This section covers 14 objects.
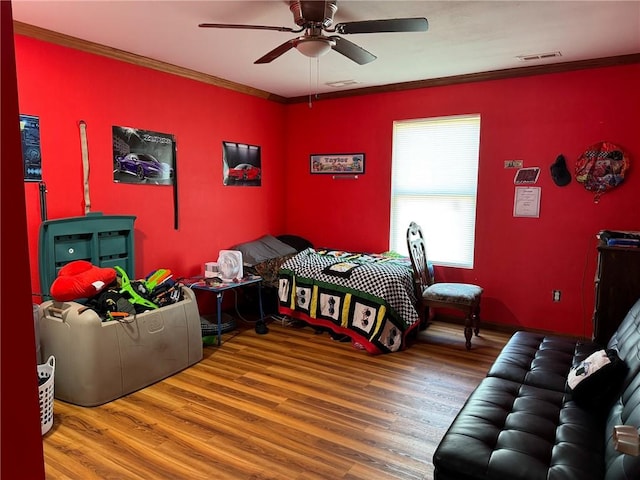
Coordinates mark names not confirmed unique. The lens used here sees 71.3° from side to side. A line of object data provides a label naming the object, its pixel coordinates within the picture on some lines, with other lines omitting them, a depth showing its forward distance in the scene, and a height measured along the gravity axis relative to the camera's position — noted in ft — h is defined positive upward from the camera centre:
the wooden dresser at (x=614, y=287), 10.44 -2.25
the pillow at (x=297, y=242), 18.03 -2.23
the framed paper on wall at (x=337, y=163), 17.16 +0.97
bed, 12.67 -3.26
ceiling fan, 8.07 +2.95
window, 15.07 +0.17
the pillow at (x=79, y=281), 9.78 -2.15
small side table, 13.01 -2.98
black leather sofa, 5.39 -3.34
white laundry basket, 8.34 -3.96
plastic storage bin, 9.36 -3.61
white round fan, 14.14 -2.49
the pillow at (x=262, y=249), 15.81 -2.33
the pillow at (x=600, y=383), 6.89 -2.98
